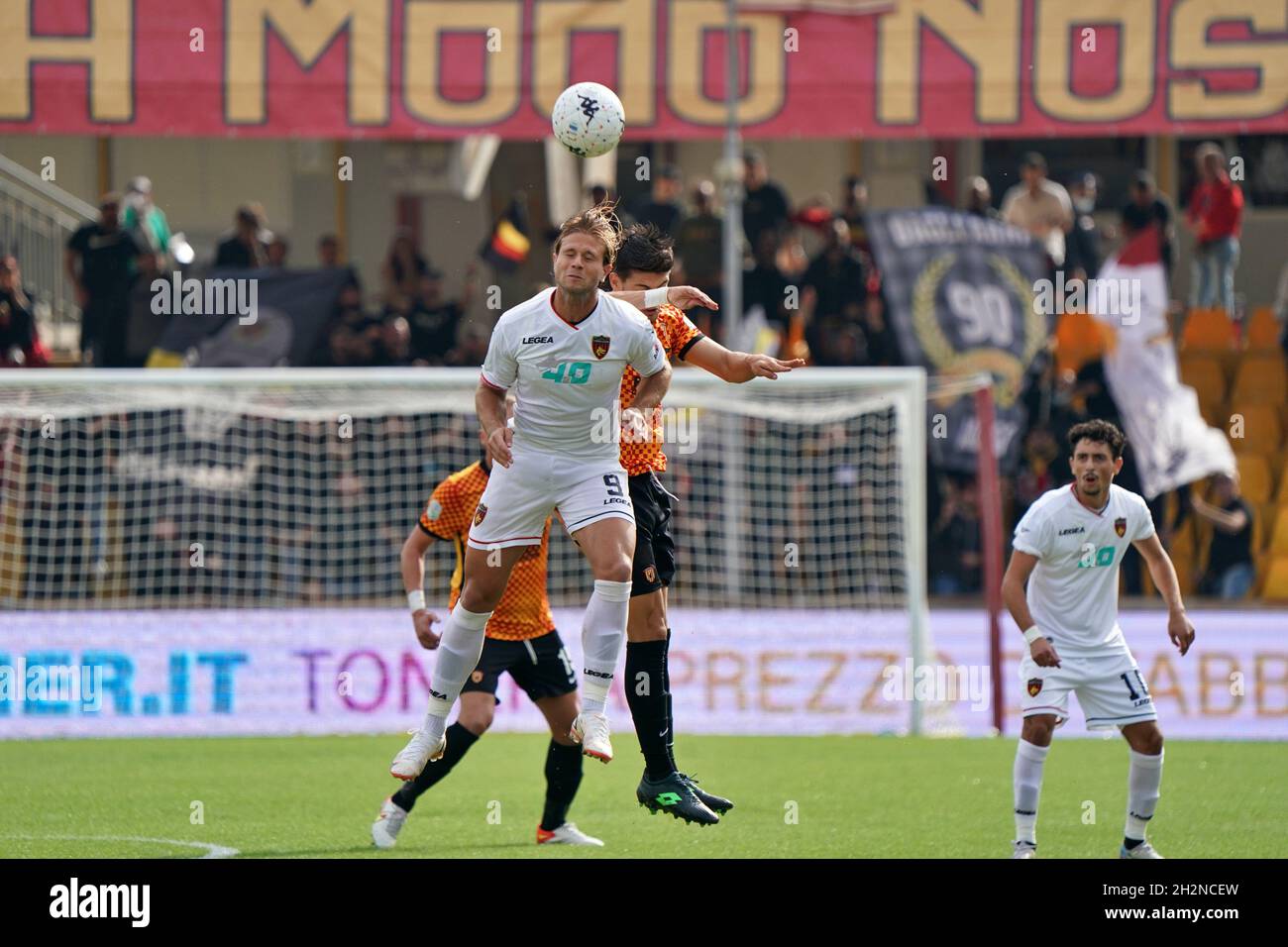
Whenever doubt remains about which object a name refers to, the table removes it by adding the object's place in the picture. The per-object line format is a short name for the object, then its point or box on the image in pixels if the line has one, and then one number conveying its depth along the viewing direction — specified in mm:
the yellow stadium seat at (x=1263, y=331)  21859
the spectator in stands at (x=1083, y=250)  19750
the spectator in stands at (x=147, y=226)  19391
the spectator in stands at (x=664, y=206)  18781
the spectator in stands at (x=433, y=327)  18922
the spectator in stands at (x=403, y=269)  19812
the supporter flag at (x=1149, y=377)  19328
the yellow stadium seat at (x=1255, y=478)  20484
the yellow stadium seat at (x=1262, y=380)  21312
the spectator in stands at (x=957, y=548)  18203
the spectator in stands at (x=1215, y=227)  20391
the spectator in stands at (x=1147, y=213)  19672
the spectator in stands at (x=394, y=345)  18531
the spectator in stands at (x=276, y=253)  20375
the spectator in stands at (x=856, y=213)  20047
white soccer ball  8734
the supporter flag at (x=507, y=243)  19609
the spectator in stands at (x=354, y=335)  18750
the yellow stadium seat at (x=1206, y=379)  21359
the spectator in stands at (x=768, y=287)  18844
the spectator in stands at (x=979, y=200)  20094
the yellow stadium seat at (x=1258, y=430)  21005
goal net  16359
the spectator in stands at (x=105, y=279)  19109
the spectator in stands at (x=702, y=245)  18578
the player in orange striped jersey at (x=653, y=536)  8891
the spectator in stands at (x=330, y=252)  21016
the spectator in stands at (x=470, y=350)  18719
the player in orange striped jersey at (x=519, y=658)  10742
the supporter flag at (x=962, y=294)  19625
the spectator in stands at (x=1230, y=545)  18484
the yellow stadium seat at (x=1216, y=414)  21172
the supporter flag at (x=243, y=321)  19109
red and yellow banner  19031
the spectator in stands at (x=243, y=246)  19797
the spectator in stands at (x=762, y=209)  19391
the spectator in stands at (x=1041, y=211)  20016
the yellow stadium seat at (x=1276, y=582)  18688
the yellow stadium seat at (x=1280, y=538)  19297
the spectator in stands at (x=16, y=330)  18719
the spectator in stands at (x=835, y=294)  19203
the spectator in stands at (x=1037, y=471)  18609
